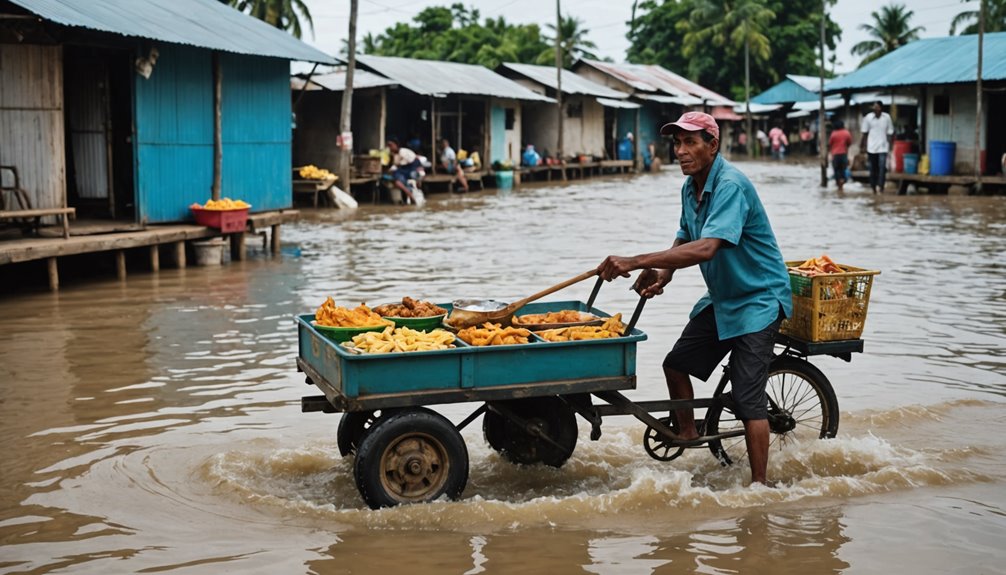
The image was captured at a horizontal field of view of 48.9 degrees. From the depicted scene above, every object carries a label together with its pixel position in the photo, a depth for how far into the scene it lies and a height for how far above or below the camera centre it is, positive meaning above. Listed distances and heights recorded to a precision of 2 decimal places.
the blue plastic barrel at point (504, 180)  33.25 +0.45
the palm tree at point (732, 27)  56.41 +8.71
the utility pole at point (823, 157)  30.97 +1.00
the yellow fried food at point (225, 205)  14.93 -0.11
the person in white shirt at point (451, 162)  30.41 +0.92
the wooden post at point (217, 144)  15.93 +0.77
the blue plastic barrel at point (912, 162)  28.14 +0.76
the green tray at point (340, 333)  5.61 -0.69
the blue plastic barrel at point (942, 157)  26.89 +0.84
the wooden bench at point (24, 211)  11.87 -0.14
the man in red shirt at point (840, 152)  29.00 +1.07
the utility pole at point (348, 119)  24.95 +1.75
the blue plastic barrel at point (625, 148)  45.41 +1.89
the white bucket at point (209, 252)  14.92 -0.73
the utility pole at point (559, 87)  38.16 +3.73
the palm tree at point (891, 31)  54.66 +7.98
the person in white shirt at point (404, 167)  26.36 +0.69
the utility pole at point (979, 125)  25.03 +1.51
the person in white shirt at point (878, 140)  26.00 +1.24
